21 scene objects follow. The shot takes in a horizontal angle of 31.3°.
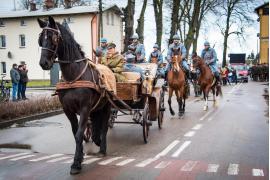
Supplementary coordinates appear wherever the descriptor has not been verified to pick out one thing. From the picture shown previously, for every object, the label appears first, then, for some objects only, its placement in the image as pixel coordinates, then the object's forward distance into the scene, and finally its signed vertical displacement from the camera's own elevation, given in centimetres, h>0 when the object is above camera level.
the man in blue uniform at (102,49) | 1106 +42
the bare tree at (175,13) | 3547 +389
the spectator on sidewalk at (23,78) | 2468 -54
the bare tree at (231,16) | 5602 +600
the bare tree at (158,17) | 3468 +368
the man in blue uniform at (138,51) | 1445 +46
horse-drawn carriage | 1074 -70
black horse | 799 -6
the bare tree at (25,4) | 7129 +967
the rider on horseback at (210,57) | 1992 +35
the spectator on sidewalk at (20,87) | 2402 -96
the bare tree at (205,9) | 4961 +595
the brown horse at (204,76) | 1952 -43
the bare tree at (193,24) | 4266 +383
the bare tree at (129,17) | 2631 +273
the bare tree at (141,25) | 3131 +272
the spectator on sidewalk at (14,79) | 2416 -54
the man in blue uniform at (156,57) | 1606 +31
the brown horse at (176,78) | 1609 -41
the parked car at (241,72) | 5538 -83
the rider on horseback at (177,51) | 1616 +51
